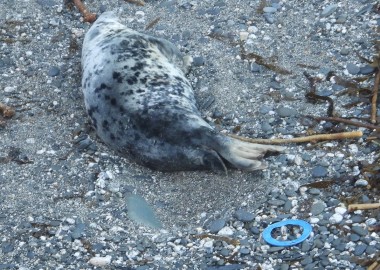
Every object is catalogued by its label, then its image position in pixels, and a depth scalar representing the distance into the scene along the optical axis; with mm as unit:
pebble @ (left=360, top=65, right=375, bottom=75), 9672
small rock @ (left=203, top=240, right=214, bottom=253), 7832
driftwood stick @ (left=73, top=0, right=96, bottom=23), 11187
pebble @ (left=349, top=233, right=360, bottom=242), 7637
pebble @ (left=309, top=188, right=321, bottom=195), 8205
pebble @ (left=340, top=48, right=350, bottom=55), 10055
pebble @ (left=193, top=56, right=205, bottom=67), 10266
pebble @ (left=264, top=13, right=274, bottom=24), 10734
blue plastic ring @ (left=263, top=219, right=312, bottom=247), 7730
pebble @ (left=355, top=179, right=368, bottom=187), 8180
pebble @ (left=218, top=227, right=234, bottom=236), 7973
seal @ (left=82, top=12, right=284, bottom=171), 8586
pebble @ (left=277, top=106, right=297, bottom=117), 9320
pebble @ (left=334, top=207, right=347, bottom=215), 7934
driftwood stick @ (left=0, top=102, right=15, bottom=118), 9734
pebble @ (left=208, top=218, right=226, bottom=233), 8023
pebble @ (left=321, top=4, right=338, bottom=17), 10695
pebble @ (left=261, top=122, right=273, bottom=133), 9141
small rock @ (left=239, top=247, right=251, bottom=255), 7742
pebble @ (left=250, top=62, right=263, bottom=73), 10023
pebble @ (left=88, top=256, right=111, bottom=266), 7840
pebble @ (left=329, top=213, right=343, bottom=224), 7867
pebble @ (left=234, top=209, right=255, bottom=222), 8070
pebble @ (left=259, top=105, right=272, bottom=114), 9414
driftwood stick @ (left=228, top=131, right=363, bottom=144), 8742
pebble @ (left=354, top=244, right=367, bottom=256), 7516
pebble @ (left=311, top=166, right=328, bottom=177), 8422
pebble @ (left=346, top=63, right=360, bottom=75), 9742
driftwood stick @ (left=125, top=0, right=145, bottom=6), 11430
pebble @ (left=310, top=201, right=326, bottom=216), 7996
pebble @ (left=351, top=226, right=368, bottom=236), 7672
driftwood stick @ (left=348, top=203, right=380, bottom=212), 7887
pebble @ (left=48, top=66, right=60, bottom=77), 10391
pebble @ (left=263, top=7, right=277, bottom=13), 10906
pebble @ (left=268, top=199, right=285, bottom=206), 8171
